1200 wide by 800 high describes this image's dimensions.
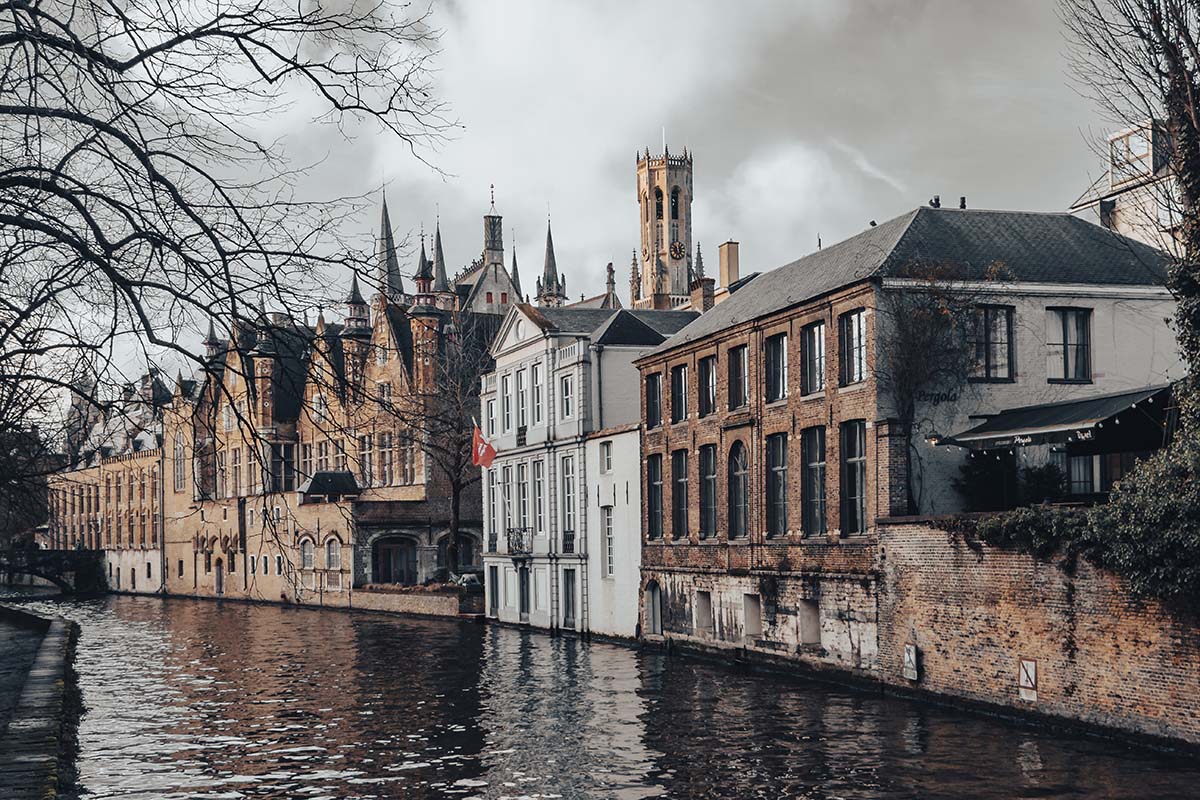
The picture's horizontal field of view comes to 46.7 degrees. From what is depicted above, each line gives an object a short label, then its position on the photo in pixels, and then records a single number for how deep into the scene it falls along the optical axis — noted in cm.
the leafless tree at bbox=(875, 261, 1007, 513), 2858
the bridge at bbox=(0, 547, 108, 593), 9388
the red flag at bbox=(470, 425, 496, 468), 5044
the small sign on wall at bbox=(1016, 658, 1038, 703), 2308
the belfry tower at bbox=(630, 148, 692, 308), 15438
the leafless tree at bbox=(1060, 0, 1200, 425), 2125
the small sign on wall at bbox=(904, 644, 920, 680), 2645
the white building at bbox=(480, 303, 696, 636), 4450
